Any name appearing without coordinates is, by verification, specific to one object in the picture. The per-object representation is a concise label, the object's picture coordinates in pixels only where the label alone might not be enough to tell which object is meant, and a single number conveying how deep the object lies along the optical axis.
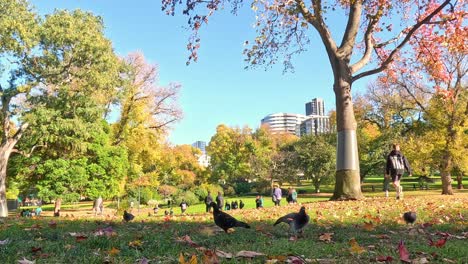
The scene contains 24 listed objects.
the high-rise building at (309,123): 129.38
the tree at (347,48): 11.59
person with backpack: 11.26
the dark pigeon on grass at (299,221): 5.19
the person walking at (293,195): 26.59
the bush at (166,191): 53.06
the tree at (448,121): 28.12
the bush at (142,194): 43.24
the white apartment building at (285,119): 187.07
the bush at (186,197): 48.52
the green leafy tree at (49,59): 21.48
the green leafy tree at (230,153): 66.88
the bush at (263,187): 63.24
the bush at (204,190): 53.03
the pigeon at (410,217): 6.11
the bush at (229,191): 64.12
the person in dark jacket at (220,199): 24.03
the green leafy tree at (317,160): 55.66
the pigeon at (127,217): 7.81
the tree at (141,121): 33.69
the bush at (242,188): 66.12
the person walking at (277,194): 26.45
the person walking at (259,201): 26.49
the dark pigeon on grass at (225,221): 5.20
